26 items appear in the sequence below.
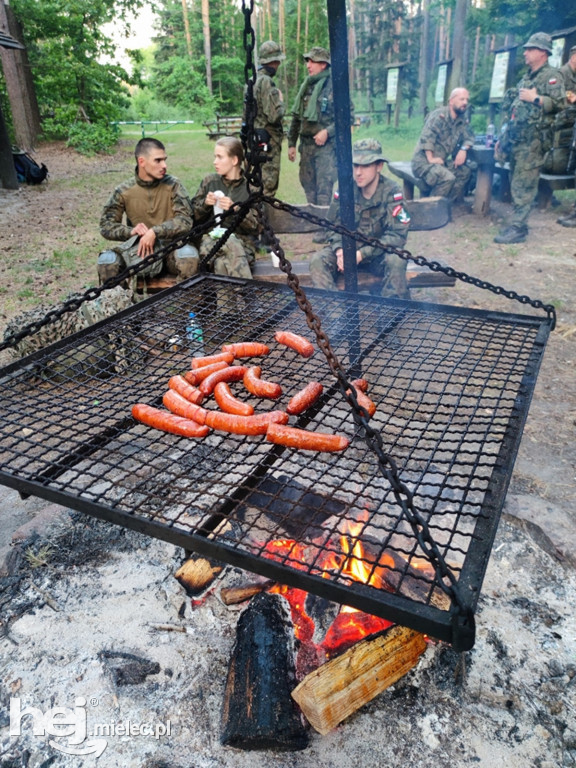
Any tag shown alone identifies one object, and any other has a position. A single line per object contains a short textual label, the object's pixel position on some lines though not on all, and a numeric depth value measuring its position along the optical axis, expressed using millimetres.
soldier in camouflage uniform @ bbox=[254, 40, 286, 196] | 8781
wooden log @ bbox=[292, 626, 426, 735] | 1871
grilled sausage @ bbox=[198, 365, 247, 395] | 2658
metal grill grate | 1540
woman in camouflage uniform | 5367
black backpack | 12242
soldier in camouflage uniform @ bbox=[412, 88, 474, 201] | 9094
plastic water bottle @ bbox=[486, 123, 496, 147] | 10095
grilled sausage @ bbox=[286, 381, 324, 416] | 2439
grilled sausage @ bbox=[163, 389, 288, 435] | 2297
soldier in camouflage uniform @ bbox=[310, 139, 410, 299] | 5398
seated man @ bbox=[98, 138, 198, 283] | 5284
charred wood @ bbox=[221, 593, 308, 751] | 1864
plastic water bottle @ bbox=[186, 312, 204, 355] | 3172
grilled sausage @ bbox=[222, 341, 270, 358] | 2994
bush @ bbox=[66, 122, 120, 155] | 16469
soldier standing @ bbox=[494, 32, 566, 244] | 8320
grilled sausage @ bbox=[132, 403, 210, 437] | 2301
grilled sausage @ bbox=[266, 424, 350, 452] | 2191
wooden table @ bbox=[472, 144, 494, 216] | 9148
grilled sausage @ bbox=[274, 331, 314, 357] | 2932
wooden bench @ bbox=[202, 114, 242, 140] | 20078
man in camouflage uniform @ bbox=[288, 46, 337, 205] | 8703
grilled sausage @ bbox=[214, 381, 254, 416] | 2436
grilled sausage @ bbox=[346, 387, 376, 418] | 2375
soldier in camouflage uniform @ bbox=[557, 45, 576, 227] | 8742
